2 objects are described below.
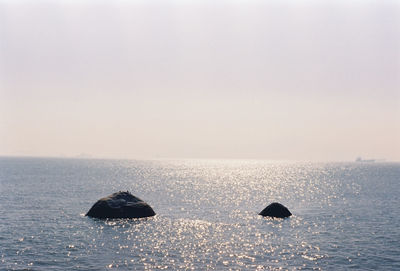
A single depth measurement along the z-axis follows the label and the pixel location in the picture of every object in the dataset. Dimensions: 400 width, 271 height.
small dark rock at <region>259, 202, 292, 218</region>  58.28
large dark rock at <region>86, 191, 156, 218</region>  53.69
